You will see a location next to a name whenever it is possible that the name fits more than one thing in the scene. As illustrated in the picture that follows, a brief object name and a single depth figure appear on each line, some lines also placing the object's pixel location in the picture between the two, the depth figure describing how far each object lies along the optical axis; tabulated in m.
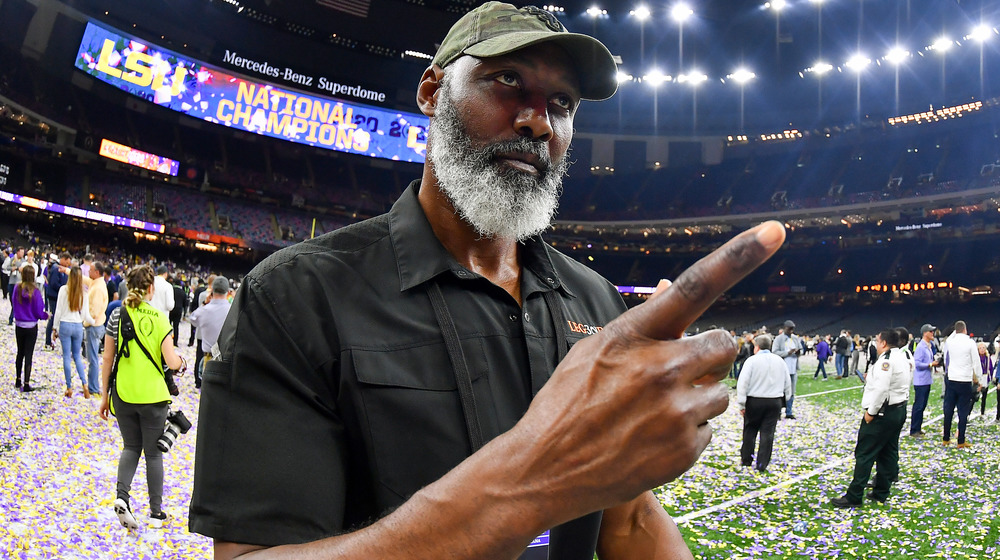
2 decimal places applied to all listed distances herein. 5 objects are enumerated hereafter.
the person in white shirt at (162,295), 11.53
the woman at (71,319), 10.41
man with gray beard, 0.93
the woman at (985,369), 16.35
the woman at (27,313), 10.26
